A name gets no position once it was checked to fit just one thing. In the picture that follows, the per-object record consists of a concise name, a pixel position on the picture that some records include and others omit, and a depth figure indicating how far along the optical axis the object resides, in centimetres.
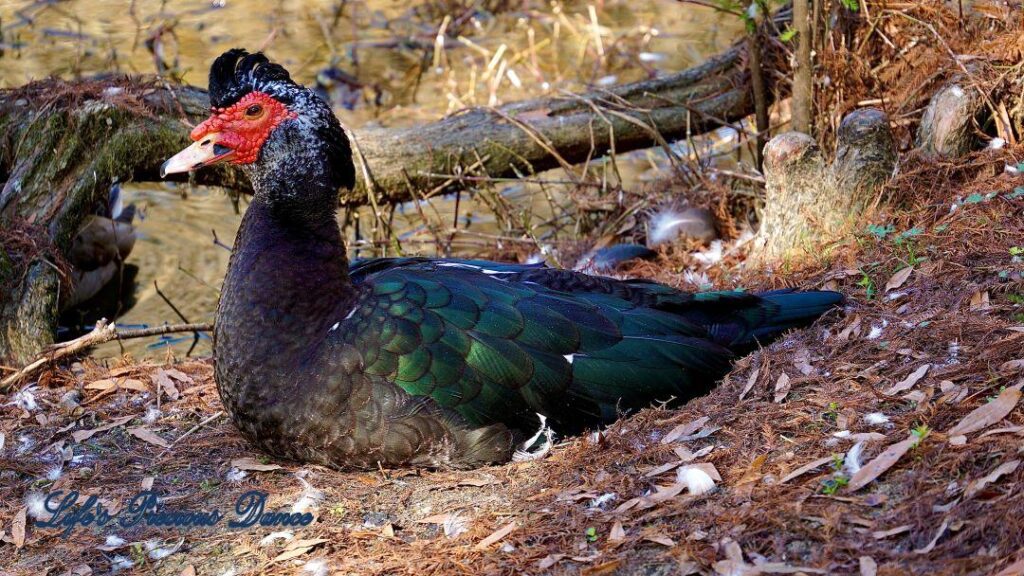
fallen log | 1062
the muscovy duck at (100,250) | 1294
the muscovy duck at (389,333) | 750
